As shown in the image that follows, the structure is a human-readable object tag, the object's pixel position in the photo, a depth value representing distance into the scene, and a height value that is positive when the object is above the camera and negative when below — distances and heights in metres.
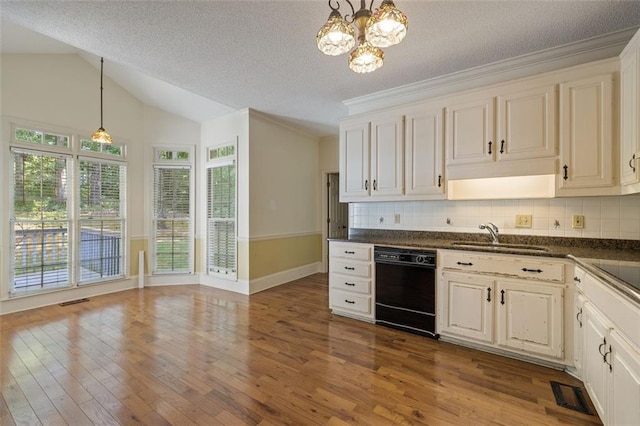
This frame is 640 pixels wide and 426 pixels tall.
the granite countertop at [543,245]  1.81 -0.31
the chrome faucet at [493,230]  2.93 -0.18
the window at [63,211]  3.72 +0.00
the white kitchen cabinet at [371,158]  3.29 +0.67
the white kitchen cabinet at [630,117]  1.96 +0.71
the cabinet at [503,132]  2.50 +0.77
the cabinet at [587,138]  2.27 +0.62
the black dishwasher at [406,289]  2.84 -0.81
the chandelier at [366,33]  1.41 +0.94
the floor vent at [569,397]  1.84 -1.26
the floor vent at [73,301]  4.00 -1.31
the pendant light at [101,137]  3.71 +0.98
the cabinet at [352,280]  3.24 -0.81
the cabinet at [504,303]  2.25 -0.78
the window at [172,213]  5.02 -0.03
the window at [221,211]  4.73 +0.01
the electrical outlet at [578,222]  2.62 -0.08
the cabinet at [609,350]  1.23 -0.72
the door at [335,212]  6.17 +0.00
